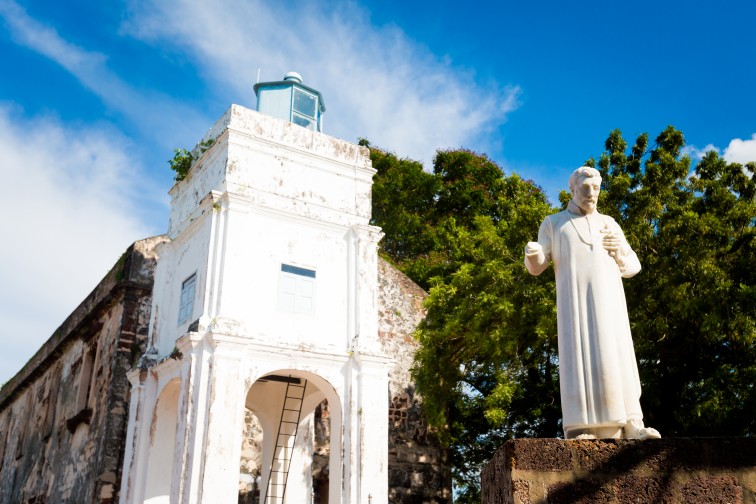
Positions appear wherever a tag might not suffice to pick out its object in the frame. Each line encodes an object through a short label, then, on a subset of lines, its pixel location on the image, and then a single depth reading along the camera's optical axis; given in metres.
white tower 10.07
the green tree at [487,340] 11.39
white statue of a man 4.19
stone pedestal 3.77
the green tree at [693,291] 10.22
